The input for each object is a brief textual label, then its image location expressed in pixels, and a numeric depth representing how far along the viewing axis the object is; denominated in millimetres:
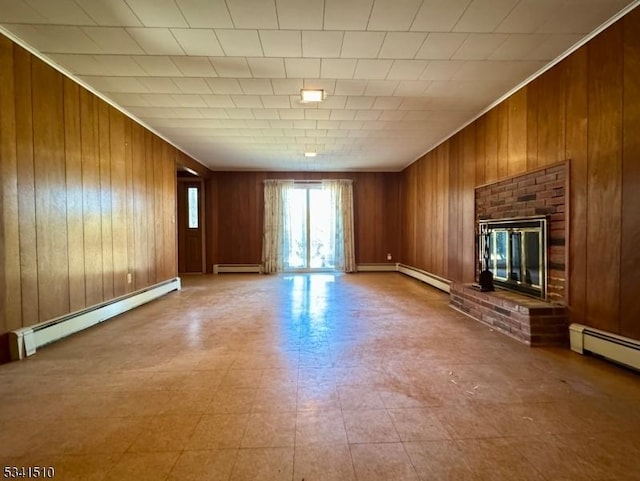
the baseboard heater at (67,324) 2467
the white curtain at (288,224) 7750
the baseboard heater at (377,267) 8016
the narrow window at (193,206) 7762
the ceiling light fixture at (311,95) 3349
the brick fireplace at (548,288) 2705
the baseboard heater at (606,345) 2139
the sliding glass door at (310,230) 7879
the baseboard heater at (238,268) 7867
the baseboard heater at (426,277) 5231
